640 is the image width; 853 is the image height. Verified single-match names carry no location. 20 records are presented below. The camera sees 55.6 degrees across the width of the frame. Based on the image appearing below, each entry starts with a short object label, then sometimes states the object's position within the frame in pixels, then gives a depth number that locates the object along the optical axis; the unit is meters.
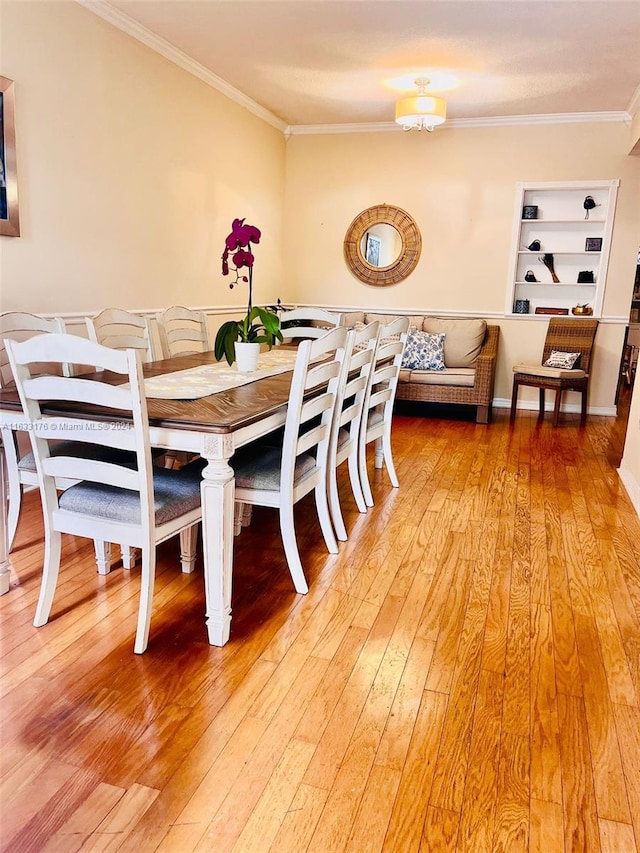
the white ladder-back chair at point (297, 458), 2.15
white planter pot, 2.80
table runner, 2.31
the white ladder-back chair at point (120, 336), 2.99
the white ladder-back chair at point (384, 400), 3.18
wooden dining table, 1.86
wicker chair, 5.14
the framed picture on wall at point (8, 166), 2.93
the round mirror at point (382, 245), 5.98
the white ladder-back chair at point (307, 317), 3.65
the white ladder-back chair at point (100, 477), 1.73
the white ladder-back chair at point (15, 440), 2.39
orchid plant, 2.58
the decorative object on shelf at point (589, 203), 5.46
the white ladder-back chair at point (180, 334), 3.56
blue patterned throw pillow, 5.49
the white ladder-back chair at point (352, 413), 2.59
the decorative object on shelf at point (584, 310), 5.62
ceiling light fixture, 4.47
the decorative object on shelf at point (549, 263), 5.69
